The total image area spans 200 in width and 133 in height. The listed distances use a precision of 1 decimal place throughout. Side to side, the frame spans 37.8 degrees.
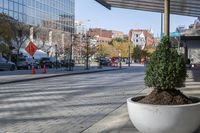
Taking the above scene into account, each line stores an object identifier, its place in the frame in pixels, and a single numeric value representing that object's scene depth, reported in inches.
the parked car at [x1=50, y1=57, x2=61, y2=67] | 1811.0
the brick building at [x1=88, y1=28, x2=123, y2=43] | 4475.1
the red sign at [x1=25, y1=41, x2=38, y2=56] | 1002.1
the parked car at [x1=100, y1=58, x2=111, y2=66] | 2174.9
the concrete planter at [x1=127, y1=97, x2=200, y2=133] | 194.4
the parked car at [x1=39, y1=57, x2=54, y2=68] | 1752.1
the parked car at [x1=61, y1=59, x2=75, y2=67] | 1849.6
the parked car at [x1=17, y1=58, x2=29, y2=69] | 1556.2
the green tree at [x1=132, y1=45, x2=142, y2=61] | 3540.6
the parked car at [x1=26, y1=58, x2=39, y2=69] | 1584.8
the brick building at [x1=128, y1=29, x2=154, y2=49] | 4875.2
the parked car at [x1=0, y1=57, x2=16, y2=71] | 1310.9
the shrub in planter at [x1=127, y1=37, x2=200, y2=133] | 195.3
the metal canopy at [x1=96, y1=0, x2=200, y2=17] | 610.6
